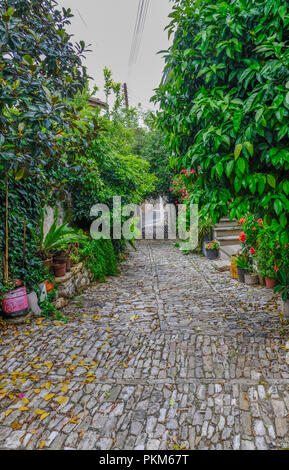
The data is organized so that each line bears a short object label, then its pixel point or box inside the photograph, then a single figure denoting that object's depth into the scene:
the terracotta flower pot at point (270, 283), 4.20
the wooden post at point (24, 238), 3.62
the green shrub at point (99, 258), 5.28
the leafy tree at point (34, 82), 2.21
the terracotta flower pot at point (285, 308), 3.17
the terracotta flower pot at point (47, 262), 4.00
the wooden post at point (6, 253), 3.34
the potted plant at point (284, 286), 3.06
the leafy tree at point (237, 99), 1.76
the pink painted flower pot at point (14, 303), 3.32
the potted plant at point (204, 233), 7.64
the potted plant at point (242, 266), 4.72
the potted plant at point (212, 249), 7.07
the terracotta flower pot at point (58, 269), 4.30
